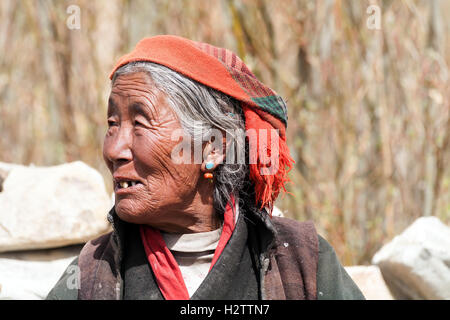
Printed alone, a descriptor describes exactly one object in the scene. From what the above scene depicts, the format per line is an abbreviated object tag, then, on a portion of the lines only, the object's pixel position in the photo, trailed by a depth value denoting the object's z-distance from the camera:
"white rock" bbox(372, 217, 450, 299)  5.58
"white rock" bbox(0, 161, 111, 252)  5.60
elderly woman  4.06
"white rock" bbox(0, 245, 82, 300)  5.23
